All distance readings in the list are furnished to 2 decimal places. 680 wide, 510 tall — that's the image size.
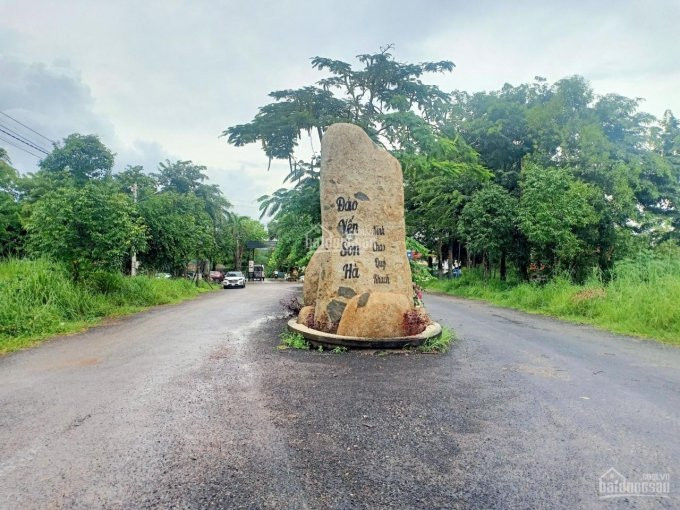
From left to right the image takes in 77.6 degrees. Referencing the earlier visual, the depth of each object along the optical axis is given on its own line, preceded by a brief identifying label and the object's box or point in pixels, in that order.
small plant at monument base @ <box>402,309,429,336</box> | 6.93
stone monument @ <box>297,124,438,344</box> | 7.59
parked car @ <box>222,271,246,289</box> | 33.84
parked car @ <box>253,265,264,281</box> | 57.84
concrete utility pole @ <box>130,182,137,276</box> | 19.06
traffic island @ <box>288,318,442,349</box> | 6.66
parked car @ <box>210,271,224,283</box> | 43.00
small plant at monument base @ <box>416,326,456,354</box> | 6.69
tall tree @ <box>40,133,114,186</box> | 22.95
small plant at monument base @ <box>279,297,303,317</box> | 10.33
